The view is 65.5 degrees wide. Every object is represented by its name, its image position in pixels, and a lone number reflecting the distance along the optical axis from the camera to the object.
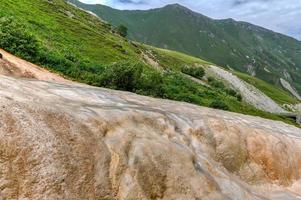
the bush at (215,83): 63.05
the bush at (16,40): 23.82
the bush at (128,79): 26.00
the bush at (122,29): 85.33
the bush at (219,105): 34.96
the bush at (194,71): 66.30
